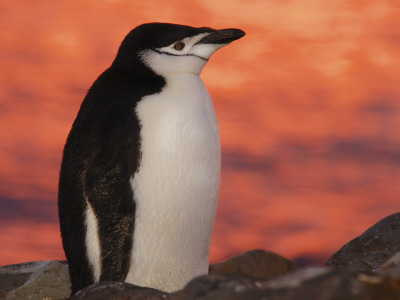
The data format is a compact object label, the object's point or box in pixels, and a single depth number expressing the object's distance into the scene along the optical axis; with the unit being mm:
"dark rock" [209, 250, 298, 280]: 15022
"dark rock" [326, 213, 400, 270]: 13391
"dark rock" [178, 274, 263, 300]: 4316
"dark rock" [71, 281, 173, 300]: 5676
